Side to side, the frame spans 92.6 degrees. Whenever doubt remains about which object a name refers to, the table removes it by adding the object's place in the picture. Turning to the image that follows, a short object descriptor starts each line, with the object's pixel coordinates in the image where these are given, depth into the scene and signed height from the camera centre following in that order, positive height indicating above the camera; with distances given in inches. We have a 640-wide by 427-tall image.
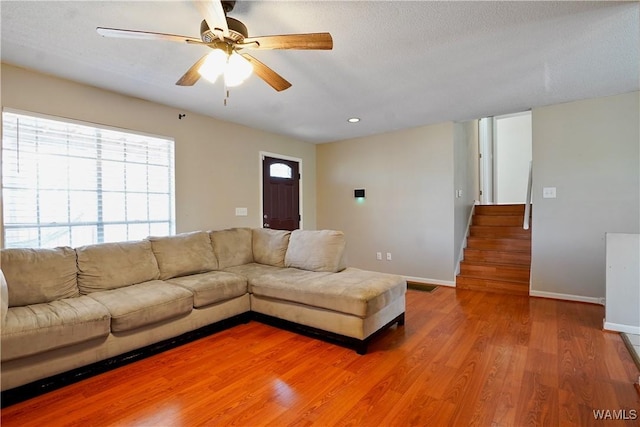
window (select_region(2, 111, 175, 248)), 103.8 +11.2
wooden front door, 191.2 +11.0
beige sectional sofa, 76.9 -26.7
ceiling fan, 63.6 +37.9
